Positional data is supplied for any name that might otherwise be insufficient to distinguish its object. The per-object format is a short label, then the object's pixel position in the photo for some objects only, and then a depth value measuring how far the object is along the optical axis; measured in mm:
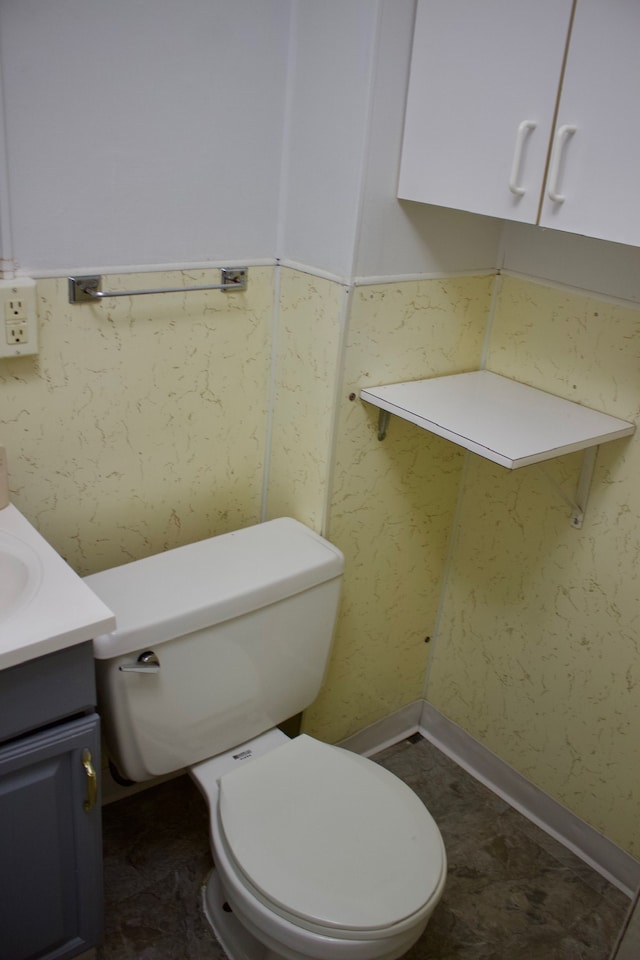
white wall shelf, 1424
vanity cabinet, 1172
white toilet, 1294
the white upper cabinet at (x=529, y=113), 1189
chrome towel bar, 1381
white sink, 1102
